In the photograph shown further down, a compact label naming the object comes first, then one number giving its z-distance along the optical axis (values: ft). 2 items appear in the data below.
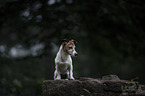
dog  32.57
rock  29.72
